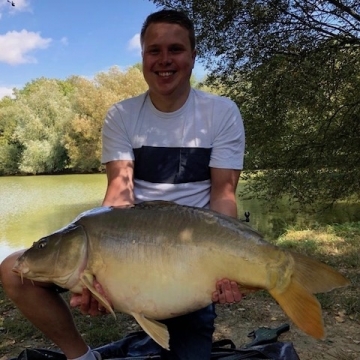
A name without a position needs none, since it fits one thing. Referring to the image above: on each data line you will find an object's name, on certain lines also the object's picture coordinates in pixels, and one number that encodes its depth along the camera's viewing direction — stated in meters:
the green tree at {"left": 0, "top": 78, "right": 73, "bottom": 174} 24.61
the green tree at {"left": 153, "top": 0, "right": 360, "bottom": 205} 5.18
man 1.70
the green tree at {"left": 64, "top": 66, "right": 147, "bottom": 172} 23.12
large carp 1.27
